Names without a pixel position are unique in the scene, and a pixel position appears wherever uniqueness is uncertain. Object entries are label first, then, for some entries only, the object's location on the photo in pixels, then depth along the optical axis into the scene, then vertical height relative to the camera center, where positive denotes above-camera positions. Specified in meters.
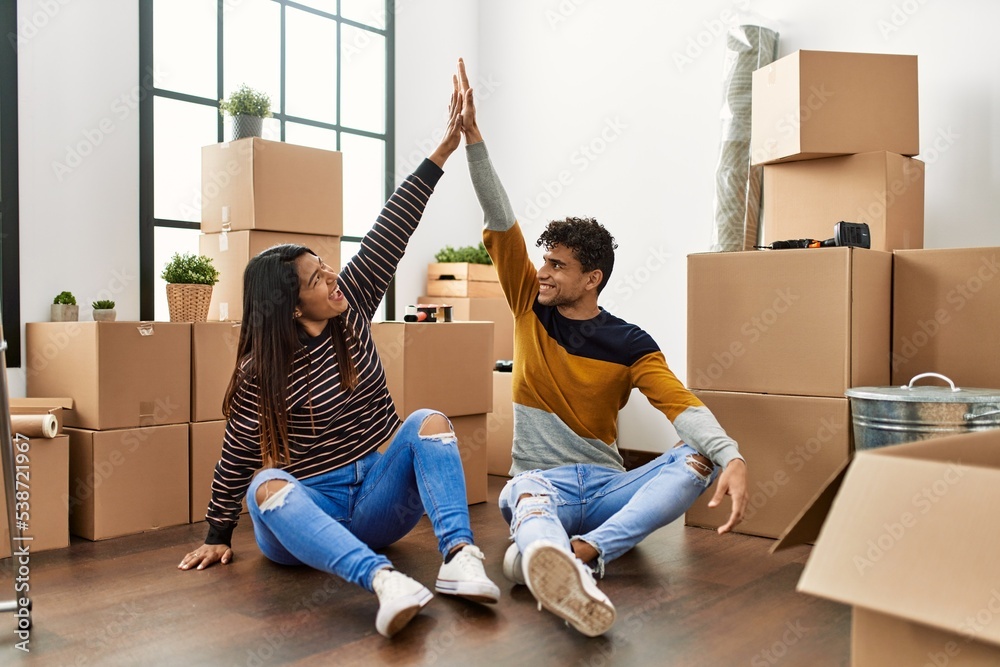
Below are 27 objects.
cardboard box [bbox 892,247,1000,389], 2.40 +0.03
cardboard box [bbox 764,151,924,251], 2.59 +0.38
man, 2.07 -0.19
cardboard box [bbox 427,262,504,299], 4.07 +0.18
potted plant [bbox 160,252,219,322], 2.78 +0.10
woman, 1.85 -0.27
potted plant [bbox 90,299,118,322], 2.76 +0.01
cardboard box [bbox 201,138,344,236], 2.95 +0.45
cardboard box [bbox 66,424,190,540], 2.49 -0.48
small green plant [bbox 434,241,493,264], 4.13 +0.30
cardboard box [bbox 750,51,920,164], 2.59 +0.65
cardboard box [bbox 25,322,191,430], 2.51 -0.16
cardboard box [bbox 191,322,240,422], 2.74 -0.15
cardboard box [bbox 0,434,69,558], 2.33 -0.48
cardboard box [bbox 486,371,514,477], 3.50 -0.43
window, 3.28 +0.96
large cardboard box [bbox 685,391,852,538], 2.42 -0.35
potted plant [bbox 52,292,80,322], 2.81 +0.02
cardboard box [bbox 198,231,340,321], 2.98 +0.22
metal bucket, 2.06 -0.21
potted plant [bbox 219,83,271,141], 3.08 +0.72
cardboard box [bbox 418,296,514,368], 4.01 +0.02
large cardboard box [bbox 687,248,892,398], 2.40 +0.01
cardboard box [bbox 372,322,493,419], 2.87 -0.15
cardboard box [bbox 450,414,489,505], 3.01 -0.46
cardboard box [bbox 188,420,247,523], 2.71 -0.44
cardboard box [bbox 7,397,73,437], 2.42 -0.25
